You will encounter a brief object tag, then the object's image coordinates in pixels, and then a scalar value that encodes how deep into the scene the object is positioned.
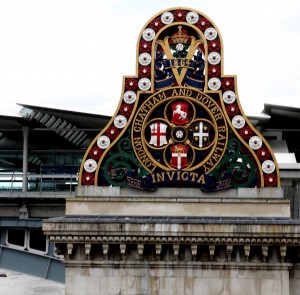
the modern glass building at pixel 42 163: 64.25
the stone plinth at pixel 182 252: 36.84
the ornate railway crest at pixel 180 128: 39.81
